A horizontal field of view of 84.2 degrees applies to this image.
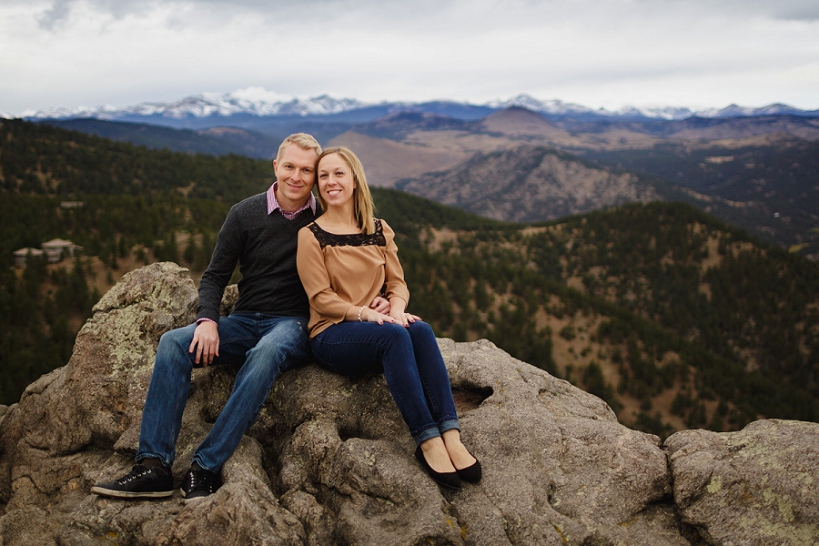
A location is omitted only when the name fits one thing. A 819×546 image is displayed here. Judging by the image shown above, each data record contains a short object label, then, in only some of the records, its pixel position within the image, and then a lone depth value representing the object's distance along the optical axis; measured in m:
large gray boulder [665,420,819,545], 3.86
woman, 4.46
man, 4.21
